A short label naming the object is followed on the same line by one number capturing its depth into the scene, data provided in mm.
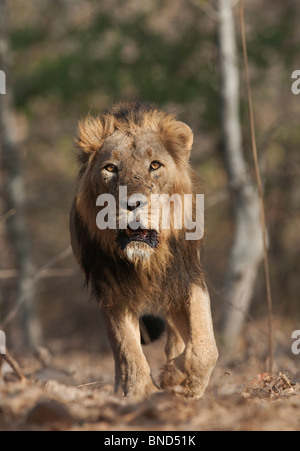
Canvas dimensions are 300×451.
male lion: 9359
